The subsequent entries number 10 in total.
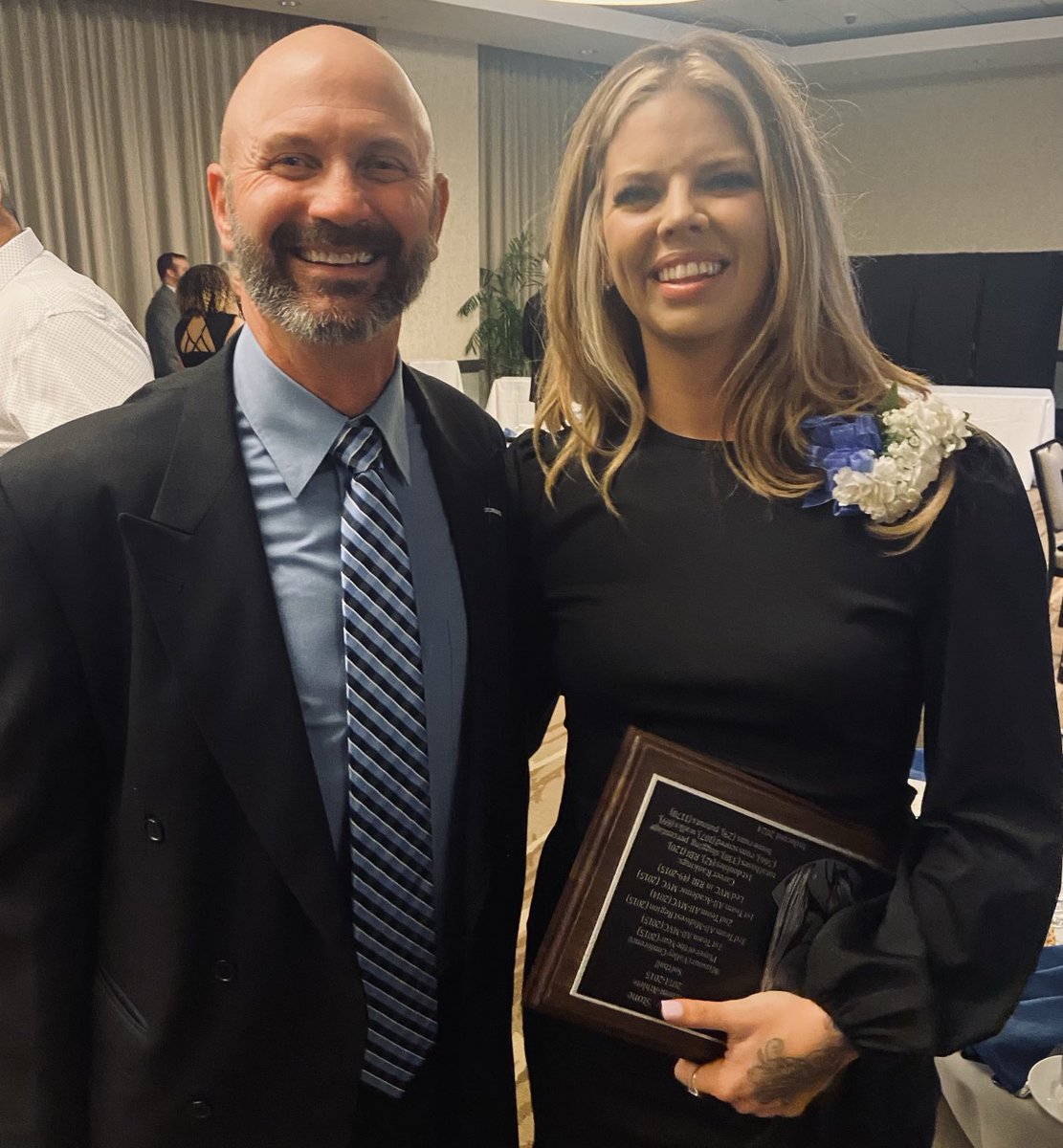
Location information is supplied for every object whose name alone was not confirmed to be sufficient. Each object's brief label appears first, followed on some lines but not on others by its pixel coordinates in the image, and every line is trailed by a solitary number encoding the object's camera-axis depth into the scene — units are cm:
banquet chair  503
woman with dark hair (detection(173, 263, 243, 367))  378
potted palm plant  943
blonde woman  113
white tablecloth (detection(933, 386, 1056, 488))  693
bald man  110
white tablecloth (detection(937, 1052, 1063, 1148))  162
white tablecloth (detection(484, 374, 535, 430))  725
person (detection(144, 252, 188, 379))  681
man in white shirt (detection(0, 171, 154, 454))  254
